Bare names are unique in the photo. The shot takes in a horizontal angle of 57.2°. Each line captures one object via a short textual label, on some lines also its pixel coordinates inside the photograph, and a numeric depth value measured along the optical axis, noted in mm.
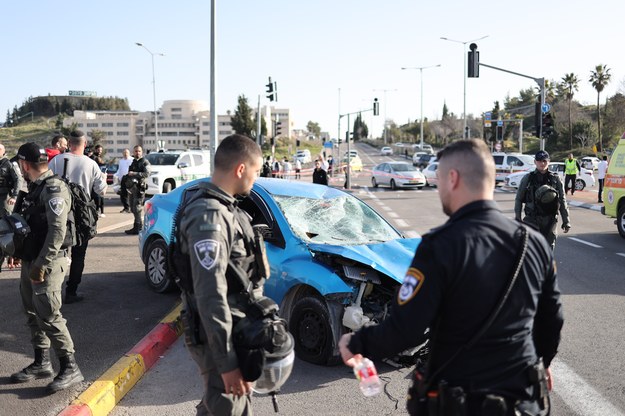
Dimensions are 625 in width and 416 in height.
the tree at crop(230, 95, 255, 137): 105875
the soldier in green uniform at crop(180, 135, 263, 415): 2492
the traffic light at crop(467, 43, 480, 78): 22984
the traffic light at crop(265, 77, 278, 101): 30812
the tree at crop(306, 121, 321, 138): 191750
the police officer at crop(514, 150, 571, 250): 7691
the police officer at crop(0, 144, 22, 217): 8180
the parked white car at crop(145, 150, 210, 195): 20734
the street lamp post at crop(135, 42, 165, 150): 52531
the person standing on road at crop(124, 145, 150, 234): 11773
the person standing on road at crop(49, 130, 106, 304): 6829
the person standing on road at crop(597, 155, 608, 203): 23484
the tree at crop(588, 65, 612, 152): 64750
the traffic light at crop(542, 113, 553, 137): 23000
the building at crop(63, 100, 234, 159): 138000
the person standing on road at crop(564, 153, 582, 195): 23914
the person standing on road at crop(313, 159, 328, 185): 20562
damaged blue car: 4859
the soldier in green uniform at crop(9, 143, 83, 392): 4137
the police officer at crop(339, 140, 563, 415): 2051
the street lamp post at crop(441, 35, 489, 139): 50147
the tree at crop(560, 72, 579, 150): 71425
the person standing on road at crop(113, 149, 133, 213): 14531
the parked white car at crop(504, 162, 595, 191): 27141
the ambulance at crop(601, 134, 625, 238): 12570
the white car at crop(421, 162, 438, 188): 31472
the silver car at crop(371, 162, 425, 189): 29453
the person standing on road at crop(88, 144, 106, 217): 14920
